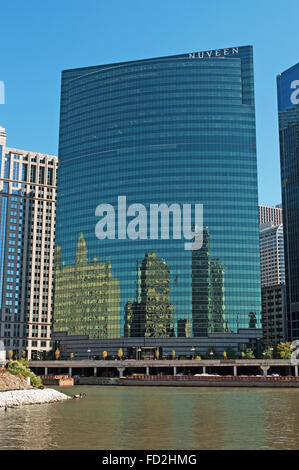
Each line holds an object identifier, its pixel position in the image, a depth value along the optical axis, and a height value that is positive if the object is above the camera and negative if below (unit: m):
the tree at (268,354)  198.61 -7.59
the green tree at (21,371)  105.44 -7.40
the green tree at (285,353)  195.38 -7.11
